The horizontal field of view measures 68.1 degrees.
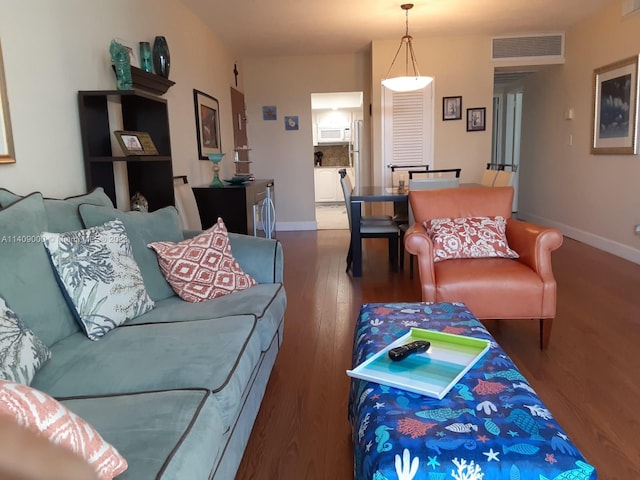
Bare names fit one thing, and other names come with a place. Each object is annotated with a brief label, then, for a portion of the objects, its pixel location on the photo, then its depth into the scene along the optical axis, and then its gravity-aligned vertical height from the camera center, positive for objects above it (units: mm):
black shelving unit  2555 +153
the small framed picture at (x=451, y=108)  5895 +612
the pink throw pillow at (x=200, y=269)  2137 -470
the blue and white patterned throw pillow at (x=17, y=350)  1227 -483
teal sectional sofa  1082 -585
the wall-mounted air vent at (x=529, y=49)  5613 +1254
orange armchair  2461 -641
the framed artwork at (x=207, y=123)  4543 +423
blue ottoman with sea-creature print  1028 -634
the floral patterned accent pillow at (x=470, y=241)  2766 -489
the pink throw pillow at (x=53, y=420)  544 -301
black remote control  1421 -575
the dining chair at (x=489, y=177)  4570 -208
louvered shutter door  5918 +394
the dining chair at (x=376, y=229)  4043 -585
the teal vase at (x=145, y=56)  3242 +755
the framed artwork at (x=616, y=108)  4273 +422
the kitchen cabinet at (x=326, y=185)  10055 -497
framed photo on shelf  2607 +141
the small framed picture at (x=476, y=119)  5906 +467
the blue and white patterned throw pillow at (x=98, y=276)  1637 -385
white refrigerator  7405 +307
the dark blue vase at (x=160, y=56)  3400 +792
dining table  3924 -386
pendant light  4539 +755
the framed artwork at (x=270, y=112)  6652 +711
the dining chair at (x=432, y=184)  3881 -208
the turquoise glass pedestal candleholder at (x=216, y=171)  4312 -55
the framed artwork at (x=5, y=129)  1975 +177
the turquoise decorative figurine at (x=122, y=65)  2711 +584
